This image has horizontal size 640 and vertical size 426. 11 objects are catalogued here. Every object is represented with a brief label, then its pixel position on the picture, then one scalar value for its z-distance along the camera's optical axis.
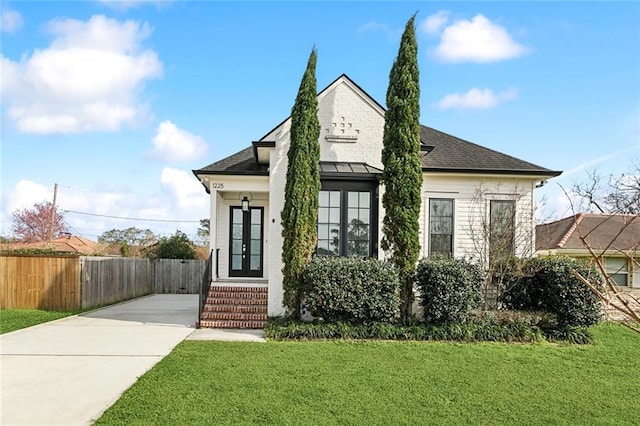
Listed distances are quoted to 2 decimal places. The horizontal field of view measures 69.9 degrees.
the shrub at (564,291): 9.91
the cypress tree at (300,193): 10.42
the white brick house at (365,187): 11.48
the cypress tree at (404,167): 10.39
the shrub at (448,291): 9.80
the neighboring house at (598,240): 17.44
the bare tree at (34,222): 34.59
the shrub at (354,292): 9.83
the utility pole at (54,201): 27.14
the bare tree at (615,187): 19.85
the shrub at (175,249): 22.22
